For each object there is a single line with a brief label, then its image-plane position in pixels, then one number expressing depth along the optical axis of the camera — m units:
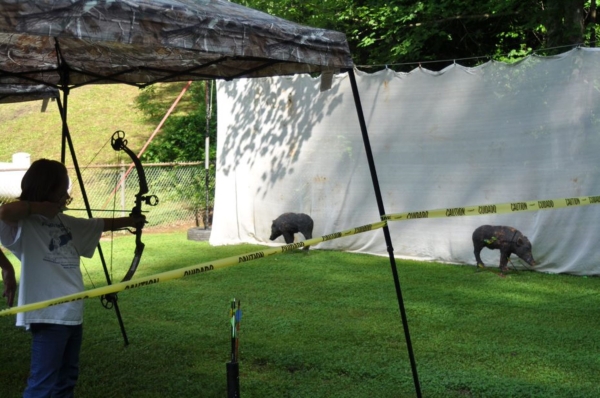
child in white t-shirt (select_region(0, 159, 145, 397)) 3.73
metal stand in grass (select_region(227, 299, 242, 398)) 3.51
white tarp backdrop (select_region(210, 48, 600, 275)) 9.39
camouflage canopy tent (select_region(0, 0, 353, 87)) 3.39
